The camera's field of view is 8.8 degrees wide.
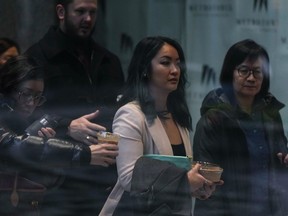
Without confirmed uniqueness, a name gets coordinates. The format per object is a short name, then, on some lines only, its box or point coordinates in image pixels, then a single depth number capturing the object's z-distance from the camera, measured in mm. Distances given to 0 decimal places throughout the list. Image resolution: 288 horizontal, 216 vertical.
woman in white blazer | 8583
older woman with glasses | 9287
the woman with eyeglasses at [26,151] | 8193
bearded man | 9060
